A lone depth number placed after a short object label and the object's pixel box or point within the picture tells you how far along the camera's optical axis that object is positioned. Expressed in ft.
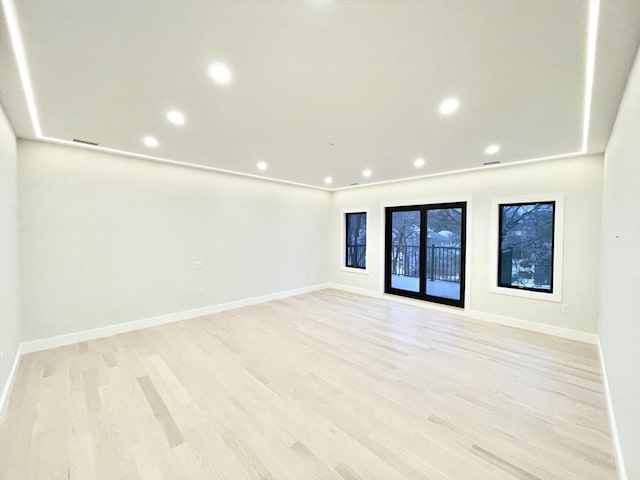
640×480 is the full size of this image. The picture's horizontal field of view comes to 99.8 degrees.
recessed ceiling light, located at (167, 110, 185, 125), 8.47
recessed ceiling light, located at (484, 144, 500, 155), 11.35
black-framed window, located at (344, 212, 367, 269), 22.16
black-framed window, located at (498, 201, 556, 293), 13.67
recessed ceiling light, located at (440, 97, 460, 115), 7.49
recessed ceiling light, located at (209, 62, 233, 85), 6.07
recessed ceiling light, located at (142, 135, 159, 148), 10.76
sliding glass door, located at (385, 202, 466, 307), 17.08
